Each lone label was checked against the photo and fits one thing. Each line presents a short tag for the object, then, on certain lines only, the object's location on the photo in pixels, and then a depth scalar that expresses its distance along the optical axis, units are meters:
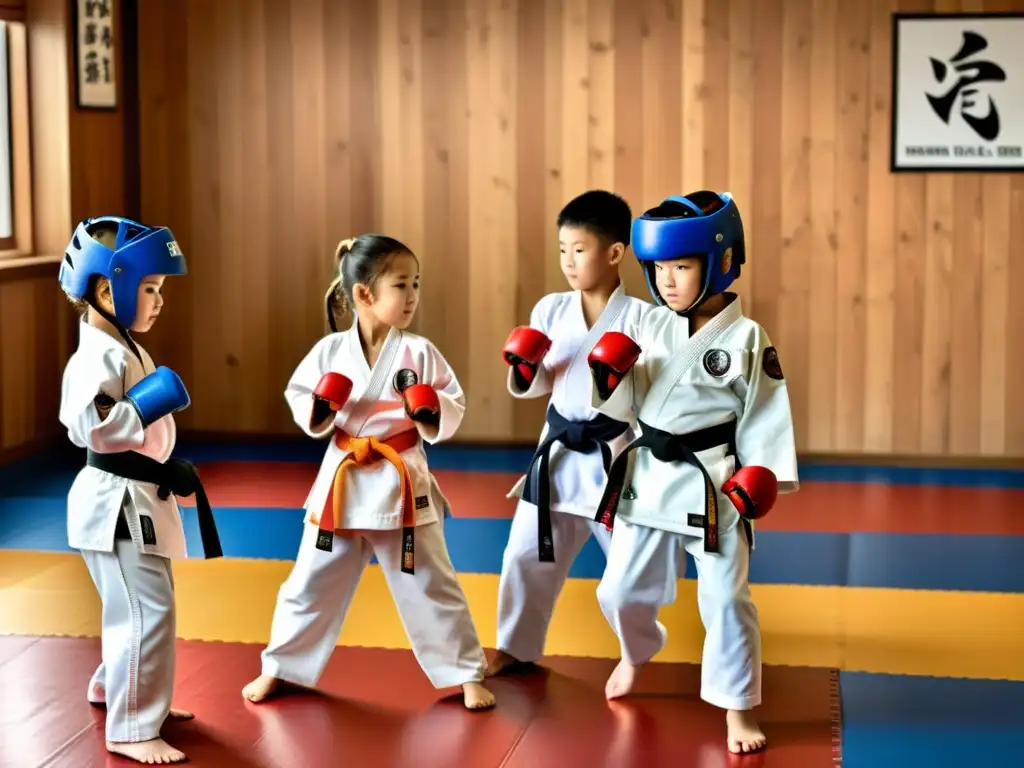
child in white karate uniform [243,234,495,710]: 3.57
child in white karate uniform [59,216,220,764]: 3.25
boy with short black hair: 3.83
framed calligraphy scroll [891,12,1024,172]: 6.78
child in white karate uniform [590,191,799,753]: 3.38
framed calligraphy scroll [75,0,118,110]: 6.97
